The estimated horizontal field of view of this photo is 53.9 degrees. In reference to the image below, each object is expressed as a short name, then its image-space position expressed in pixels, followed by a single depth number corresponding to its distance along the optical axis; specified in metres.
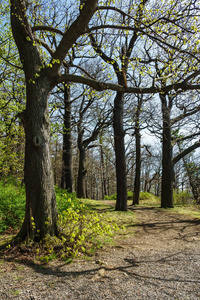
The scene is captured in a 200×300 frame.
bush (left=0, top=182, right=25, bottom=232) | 5.17
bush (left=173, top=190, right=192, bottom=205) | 13.45
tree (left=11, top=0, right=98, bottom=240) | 3.78
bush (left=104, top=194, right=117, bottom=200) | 17.58
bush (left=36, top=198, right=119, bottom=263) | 3.49
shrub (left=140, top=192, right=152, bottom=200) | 15.63
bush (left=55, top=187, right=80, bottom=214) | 6.41
